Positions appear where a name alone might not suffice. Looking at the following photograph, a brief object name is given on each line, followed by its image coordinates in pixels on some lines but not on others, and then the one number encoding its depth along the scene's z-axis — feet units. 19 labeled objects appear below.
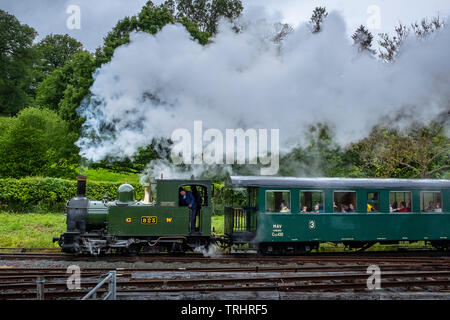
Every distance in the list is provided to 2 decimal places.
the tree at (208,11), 104.73
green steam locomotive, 38.96
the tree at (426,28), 52.65
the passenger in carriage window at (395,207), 42.37
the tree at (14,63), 127.95
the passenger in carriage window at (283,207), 40.78
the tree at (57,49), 161.27
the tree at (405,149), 55.52
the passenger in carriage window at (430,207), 42.96
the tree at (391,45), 55.67
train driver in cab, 39.34
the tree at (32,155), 80.02
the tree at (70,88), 74.43
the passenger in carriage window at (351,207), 41.65
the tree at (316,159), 61.01
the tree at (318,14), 150.26
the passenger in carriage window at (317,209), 41.09
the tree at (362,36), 89.27
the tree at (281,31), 75.29
